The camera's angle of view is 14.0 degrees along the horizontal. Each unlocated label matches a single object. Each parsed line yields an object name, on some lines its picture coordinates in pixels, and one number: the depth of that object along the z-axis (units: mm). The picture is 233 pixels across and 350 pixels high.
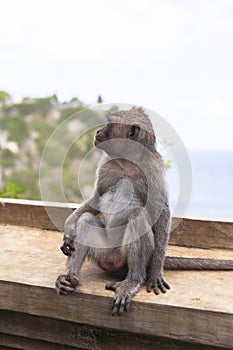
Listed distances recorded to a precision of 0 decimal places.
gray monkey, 2109
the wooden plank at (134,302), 1989
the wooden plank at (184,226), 2368
